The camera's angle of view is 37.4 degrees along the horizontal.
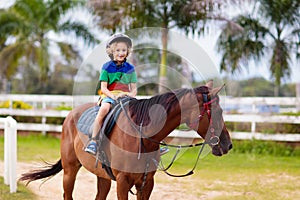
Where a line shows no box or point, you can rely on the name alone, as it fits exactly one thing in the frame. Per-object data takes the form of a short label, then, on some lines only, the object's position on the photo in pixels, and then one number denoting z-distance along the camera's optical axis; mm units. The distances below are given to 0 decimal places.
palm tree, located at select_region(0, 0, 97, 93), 18781
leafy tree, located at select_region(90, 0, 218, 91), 11438
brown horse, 3511
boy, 3850
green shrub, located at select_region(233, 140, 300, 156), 10391
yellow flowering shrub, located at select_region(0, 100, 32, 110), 15141
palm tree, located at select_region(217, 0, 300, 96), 12828
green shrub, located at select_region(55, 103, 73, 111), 14187
